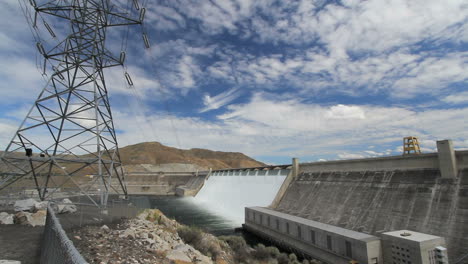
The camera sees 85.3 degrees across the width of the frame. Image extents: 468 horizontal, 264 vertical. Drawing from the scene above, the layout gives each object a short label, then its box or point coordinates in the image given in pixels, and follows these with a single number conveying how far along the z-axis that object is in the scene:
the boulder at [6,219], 12.24
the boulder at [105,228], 10.33
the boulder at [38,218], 12.74
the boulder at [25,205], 14.57
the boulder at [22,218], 12.63
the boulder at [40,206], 14.47
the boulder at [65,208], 13.64
